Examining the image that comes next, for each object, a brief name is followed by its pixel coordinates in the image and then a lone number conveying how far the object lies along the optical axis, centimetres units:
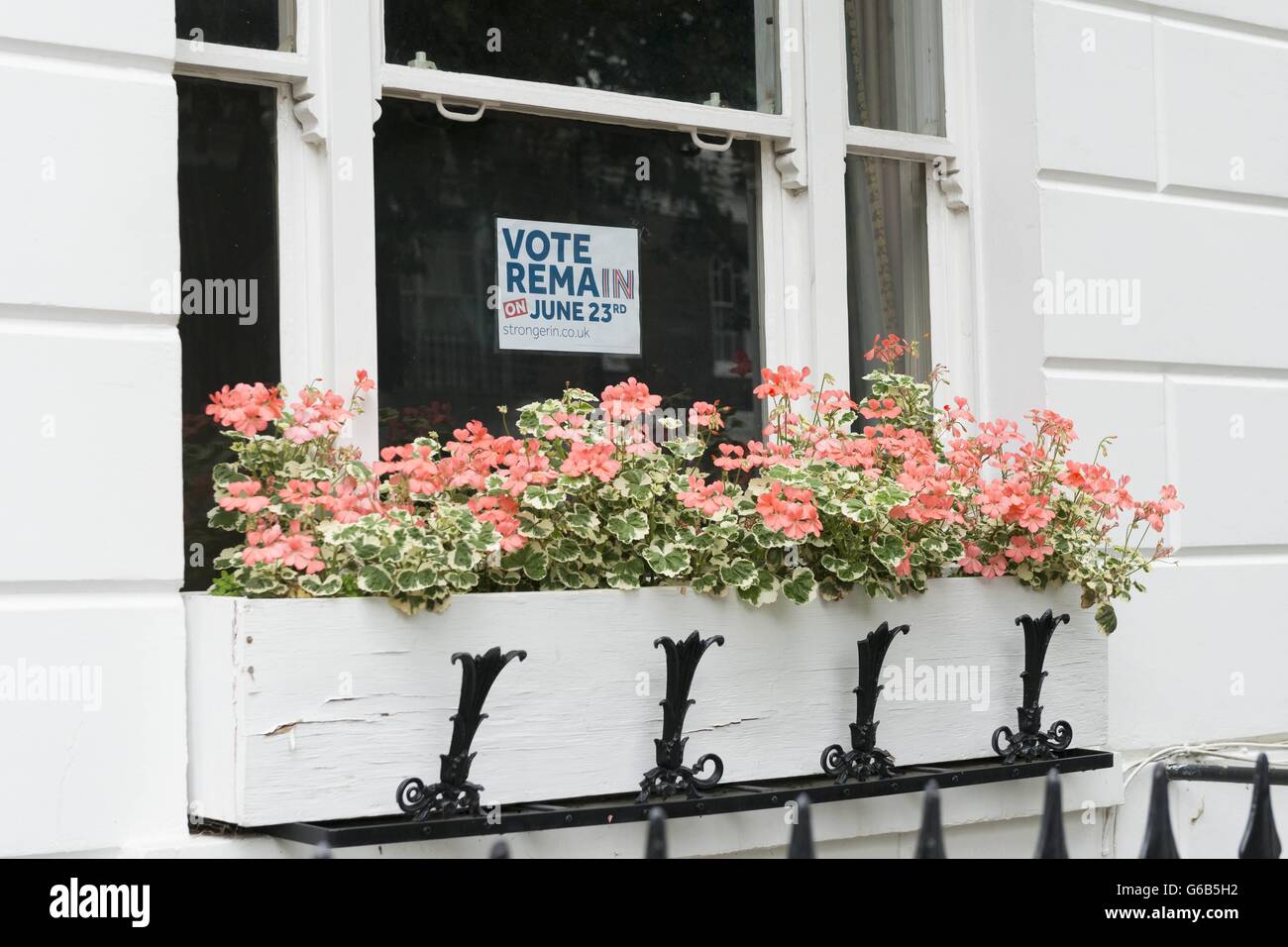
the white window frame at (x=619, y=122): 321
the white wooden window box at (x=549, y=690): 265
